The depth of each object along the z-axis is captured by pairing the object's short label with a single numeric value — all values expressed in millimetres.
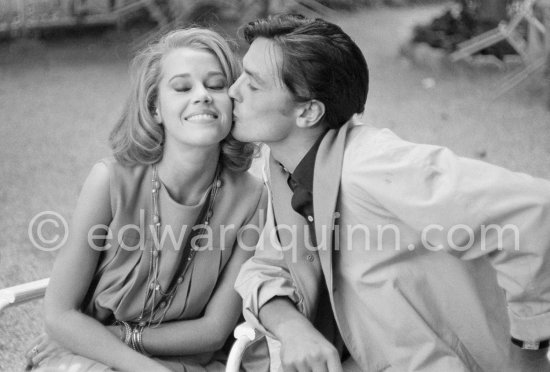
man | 2828
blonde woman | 3144
